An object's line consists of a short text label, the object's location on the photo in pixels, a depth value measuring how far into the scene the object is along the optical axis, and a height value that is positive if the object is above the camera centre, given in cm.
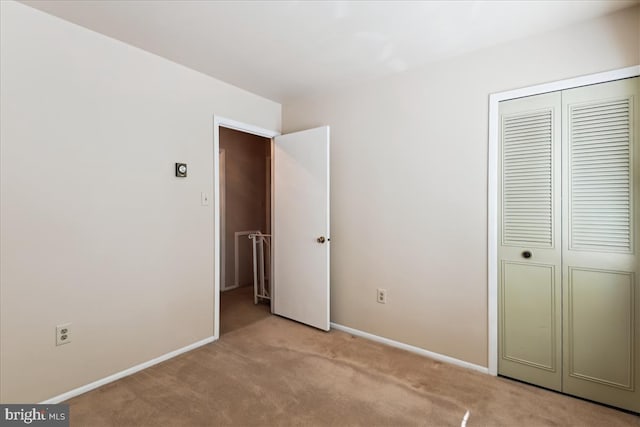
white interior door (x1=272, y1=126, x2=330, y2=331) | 300 -15
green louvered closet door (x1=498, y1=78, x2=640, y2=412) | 182 -20
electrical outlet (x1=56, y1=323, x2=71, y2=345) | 191 -75
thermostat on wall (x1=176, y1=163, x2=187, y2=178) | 252 +35
